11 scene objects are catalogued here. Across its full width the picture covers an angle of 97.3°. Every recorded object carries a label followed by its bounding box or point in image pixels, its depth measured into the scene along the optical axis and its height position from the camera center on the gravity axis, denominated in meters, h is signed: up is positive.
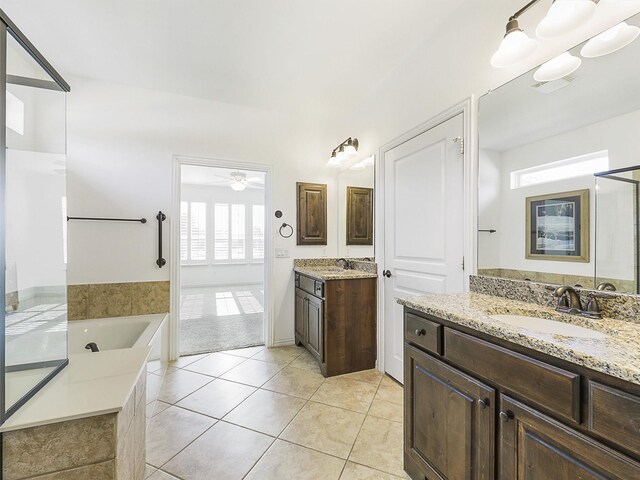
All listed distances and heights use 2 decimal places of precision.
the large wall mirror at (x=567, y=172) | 1.14 +0.33
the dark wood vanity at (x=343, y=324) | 2.55 -0.79
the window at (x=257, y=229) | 7.60 +0.27
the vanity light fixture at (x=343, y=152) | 3.04 +0.97
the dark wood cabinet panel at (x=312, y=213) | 3.39 +0.31
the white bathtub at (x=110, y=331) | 2.38 -0.82
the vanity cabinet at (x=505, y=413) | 0.70 -0.55
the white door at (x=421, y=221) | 1.88 +0.14
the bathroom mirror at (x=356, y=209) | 2.95 +0.35
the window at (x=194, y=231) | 6.95 +0.19
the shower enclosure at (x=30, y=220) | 0.97 +0.07
